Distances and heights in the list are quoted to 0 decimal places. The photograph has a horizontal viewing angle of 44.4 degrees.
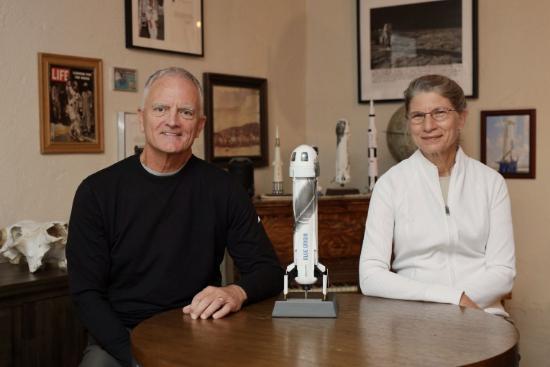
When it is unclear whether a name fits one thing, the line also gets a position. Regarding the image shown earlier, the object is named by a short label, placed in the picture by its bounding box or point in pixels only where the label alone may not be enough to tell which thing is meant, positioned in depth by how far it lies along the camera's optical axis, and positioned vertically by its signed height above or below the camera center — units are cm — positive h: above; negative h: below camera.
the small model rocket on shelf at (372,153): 413 +6
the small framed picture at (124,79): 352 +46
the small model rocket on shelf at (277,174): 402 -6
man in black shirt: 220 -22
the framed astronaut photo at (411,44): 433 +79
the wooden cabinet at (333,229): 371 -37
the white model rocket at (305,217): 197 -16
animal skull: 270 -31
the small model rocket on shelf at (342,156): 417 +4
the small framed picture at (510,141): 413 +12
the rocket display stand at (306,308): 200 -43
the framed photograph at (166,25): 361 +79
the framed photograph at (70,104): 316 +30
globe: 420 +16
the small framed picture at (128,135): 351 +16
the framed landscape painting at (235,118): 415 +30
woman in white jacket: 241 -20
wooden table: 160 -46
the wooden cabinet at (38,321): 247 -59
